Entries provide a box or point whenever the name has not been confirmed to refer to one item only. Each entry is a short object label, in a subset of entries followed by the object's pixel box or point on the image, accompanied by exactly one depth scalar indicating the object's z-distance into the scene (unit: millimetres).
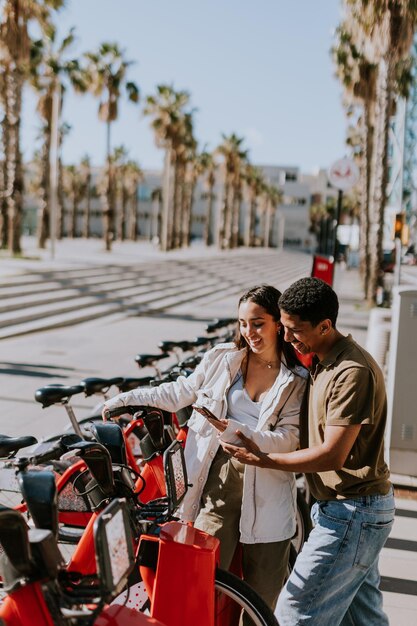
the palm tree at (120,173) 85688
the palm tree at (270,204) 116562
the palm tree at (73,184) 96750
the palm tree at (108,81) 43781
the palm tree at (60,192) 51094
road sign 10961
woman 3139
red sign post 9750
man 2649
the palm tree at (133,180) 94500
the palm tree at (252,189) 92750
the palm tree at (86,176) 89875
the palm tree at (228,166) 75188
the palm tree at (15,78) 26344
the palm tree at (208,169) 79688
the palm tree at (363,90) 29984
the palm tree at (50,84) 37656
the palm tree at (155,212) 106269
